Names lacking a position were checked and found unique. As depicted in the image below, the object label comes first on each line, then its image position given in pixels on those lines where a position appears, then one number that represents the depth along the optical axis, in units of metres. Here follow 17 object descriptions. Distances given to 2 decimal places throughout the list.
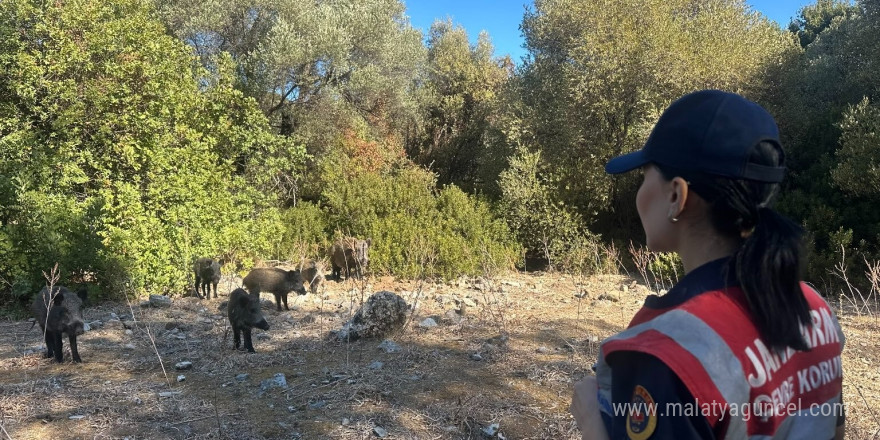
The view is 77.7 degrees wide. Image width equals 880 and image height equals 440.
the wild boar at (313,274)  9.23
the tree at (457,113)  20.03
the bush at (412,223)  11.77
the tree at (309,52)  13.96
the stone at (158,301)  8.00
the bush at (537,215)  13.56
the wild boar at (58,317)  5.08
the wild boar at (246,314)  5.43
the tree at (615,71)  12.38
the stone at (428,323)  6.53
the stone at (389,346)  5.45
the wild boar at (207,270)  8.53
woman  0.93
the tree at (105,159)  8.60
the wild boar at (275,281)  7.40
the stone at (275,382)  4.55
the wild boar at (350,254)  10.72
